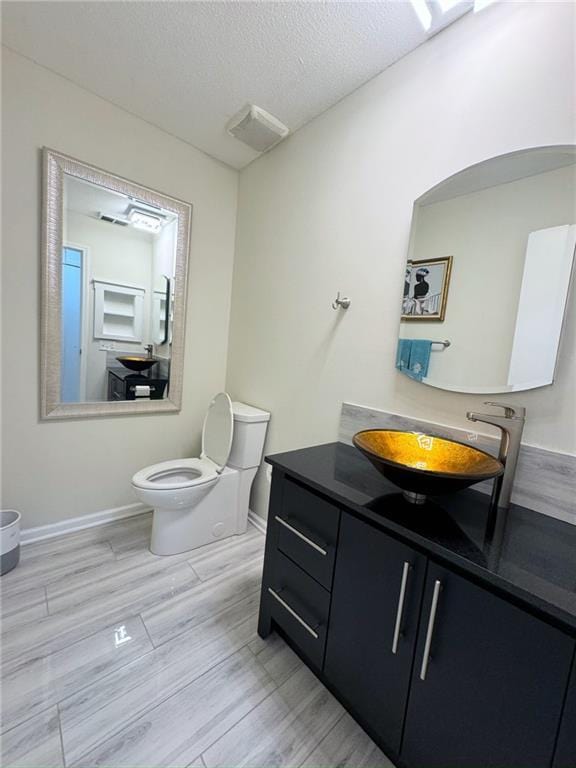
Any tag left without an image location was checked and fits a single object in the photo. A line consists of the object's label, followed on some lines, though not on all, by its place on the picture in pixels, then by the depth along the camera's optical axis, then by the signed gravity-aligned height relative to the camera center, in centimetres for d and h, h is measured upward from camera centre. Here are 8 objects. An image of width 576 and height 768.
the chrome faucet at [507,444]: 100 -23
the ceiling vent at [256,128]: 169 +130
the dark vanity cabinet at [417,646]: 64 -73
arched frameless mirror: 99 +35
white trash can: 155 -110
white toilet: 175 -83
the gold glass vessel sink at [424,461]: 84 -31
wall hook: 160 +29
